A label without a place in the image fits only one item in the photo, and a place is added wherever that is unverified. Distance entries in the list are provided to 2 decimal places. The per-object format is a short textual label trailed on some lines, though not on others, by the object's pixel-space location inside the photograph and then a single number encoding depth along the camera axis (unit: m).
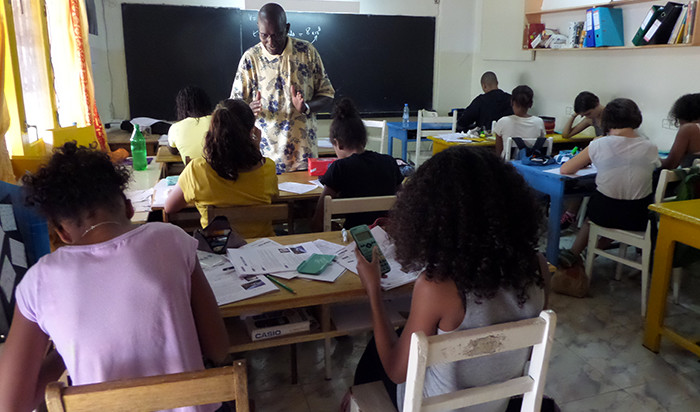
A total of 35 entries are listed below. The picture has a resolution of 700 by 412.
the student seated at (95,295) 1.02
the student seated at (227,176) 2.21
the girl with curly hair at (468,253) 1.15
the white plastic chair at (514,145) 3.96
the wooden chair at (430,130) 5.12
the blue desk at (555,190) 3.24
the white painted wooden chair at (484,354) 1.02
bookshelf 4.11
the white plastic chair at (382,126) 4.70
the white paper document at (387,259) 1.65
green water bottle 3.27
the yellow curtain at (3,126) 2.05
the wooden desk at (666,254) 2.21
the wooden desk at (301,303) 1.47
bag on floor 3.05
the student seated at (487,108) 5.28
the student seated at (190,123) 3.26
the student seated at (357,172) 2.53
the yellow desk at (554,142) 4.62
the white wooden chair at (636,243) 2.69
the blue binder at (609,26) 4.54
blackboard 5.10
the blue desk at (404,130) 5.46
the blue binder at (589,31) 4.66
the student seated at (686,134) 3.32
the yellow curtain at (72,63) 3.61
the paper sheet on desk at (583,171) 3.25
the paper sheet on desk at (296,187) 2.87
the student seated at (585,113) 4.52
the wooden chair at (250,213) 2.10
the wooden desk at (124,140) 4.41
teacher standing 3.32
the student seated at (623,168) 2.97
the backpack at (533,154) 3.58
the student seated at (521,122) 4.33
